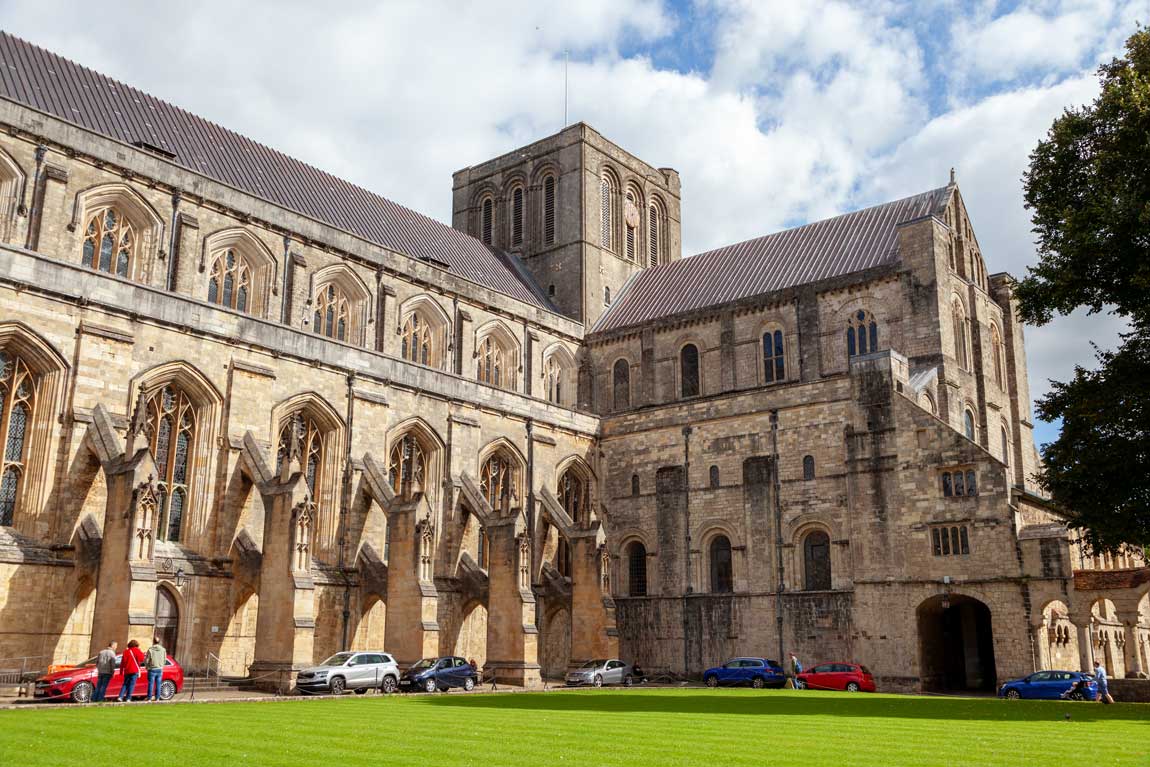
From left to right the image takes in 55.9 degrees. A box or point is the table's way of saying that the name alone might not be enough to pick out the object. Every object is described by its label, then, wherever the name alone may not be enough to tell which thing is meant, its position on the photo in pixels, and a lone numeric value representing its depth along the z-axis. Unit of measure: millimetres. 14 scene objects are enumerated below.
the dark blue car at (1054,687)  28828
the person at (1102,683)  28328
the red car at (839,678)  32625
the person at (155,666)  21891
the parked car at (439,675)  28328
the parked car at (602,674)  33688
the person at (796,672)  33188
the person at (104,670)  20859
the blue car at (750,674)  33969
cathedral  26688
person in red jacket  21141
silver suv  26203
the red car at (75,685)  21062
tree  23469
